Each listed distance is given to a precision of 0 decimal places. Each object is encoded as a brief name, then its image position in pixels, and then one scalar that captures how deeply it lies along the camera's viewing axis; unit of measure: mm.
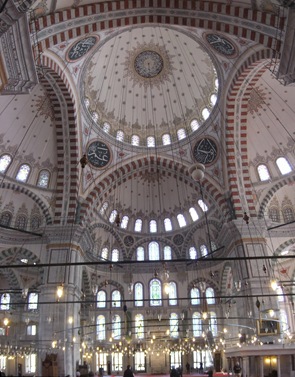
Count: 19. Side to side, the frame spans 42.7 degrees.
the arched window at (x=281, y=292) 23419
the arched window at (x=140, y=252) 27097
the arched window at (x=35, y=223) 20872
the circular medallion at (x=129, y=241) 27078
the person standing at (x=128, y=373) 10930
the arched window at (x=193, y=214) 25766
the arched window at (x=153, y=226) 27412
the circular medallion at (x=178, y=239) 26797
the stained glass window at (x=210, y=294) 26516
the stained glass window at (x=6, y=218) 20391
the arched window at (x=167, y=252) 27184
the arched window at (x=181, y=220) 26736
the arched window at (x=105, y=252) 26358
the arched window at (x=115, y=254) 26869
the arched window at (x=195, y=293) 26669
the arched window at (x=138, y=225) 27281
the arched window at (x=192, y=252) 26467
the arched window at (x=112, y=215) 25705
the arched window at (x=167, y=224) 27333
